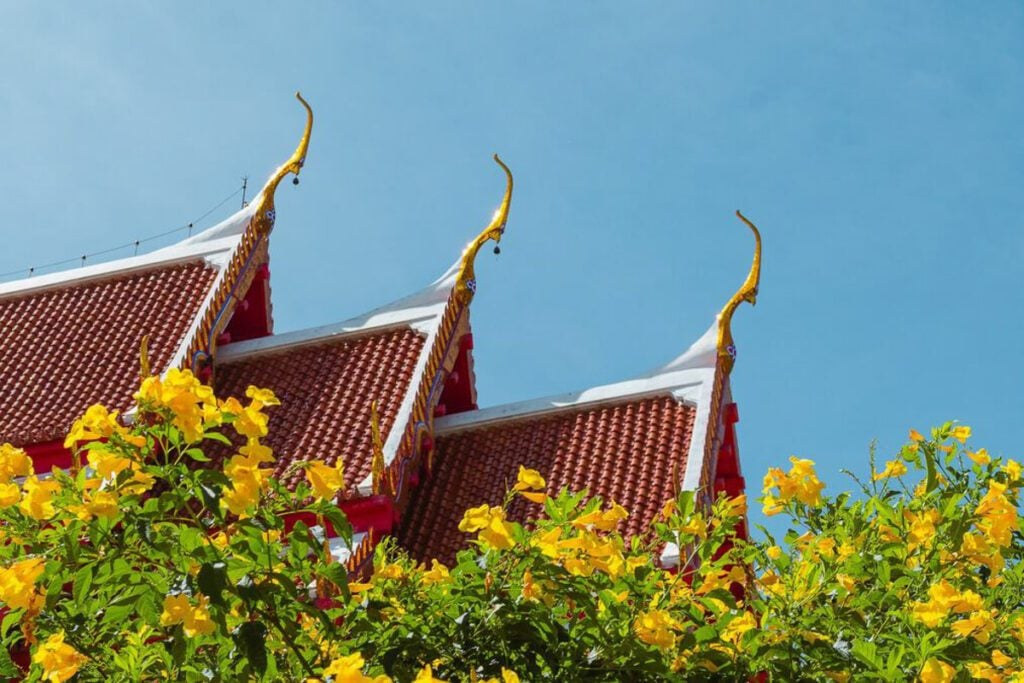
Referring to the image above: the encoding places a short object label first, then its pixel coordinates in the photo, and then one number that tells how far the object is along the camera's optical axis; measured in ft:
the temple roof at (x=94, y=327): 39.83
